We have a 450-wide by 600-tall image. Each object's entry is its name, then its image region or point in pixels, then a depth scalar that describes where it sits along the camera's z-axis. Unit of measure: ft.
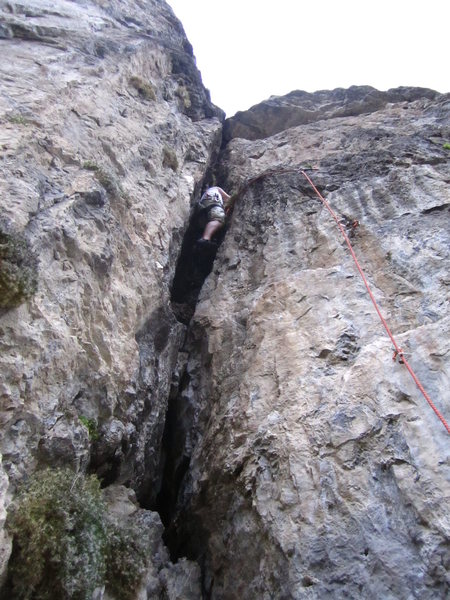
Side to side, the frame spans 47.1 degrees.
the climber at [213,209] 42.86
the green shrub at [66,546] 15.61
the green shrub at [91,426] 21.42
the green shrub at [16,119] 26.50
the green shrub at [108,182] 28.73
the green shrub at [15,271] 18.61
